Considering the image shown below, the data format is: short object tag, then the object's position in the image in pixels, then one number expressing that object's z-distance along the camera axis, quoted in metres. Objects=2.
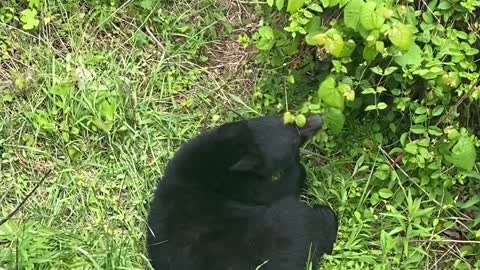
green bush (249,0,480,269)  4.50
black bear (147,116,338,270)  4.41
